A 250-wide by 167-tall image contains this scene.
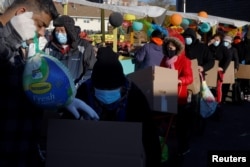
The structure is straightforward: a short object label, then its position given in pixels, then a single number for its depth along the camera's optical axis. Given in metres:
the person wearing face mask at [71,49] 6.19
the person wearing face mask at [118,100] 3.18
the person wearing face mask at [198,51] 9.55
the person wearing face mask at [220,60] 10.78
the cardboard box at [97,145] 2.59
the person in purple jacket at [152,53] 8.07
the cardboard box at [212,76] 9.84
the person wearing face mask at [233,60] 12.08
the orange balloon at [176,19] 14.39
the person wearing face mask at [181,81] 6.57
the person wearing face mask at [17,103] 2.78
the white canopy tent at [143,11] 12.50
